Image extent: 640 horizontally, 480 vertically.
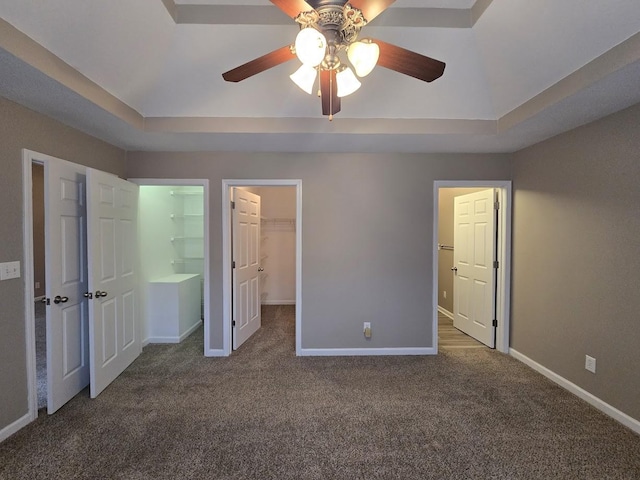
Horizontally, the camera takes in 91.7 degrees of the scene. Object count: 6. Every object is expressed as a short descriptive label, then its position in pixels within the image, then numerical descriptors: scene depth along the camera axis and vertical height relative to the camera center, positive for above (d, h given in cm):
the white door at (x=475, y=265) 362 -38
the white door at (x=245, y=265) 359 -39
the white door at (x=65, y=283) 232 -39
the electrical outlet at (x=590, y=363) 249 -104
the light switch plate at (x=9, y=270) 204 -25
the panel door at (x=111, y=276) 255 -39
